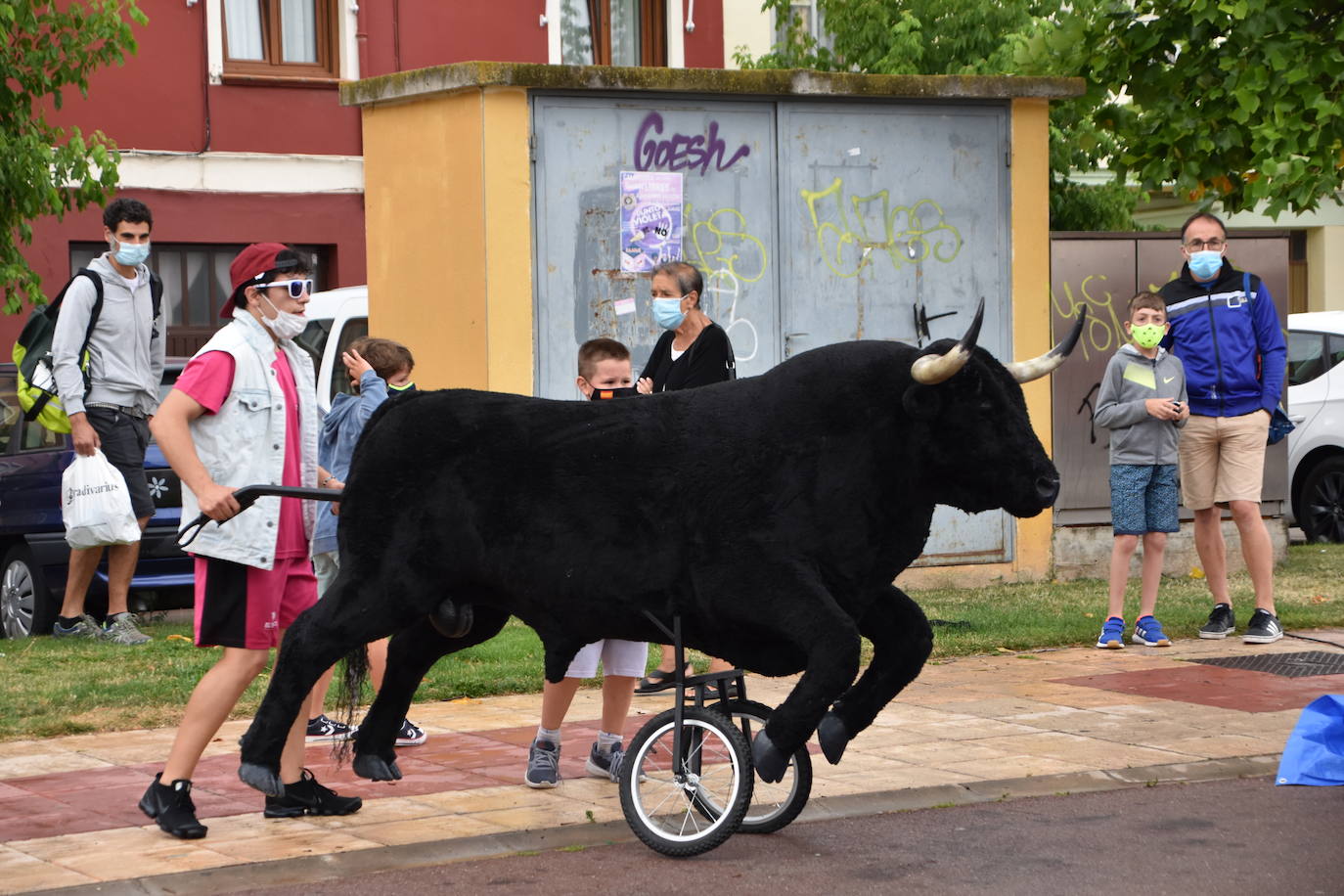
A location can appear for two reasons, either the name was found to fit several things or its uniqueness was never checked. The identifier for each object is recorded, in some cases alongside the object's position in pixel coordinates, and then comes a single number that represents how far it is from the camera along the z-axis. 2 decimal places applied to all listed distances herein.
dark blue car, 12.06
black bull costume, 6.11
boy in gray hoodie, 10.76
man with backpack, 10.83
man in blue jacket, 10.84
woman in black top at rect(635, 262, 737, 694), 8.70
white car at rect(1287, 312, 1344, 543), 16.77
